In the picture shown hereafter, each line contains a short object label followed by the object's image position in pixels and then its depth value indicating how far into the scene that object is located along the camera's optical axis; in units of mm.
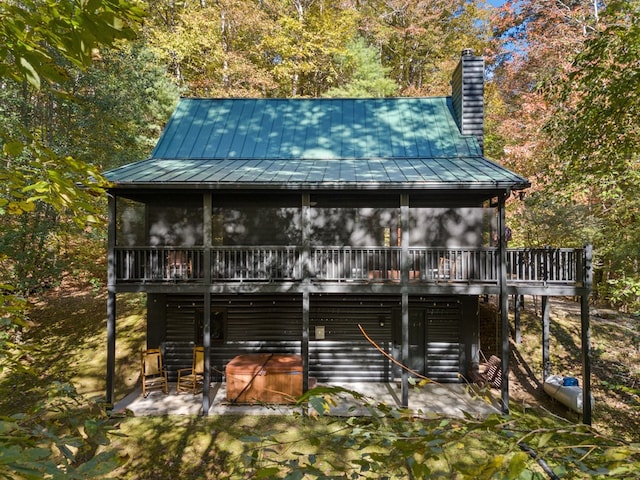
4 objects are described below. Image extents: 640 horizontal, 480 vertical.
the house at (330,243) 9719
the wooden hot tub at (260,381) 9945
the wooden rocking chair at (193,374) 10594
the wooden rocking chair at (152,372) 10532
